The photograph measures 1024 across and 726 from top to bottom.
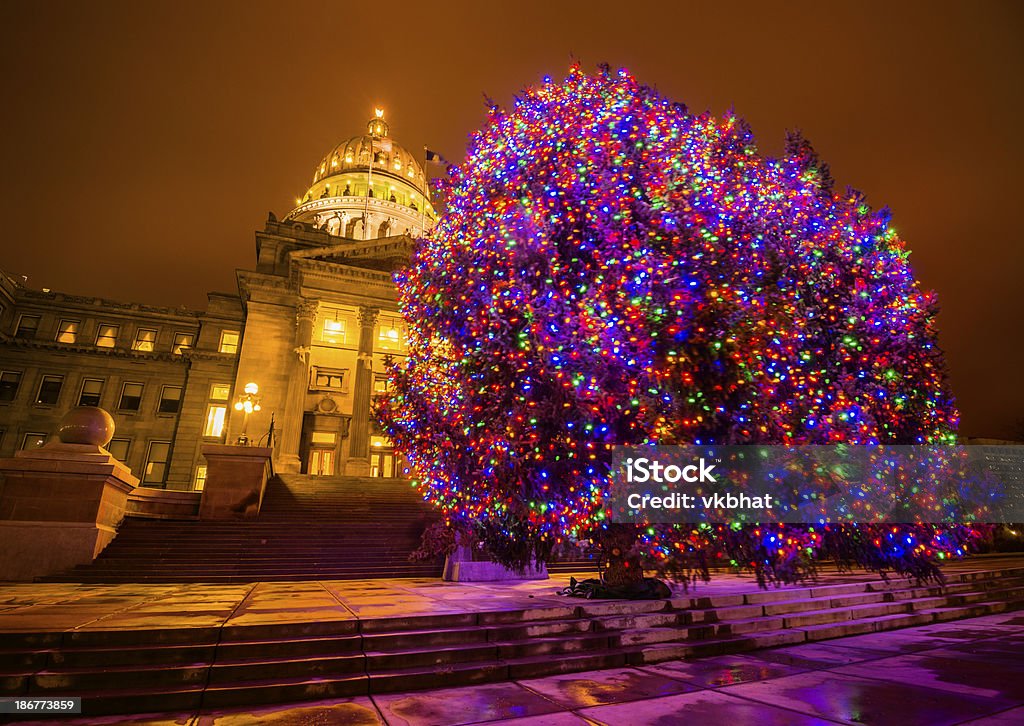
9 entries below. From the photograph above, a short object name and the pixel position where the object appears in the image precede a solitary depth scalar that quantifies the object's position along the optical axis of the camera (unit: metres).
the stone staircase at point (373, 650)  5.06
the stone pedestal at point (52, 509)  11.91
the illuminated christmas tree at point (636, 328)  8.00
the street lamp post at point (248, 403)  20.45
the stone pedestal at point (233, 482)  17.23
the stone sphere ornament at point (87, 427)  13.30
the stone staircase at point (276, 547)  12.73
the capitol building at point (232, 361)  33.81
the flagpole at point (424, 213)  80.46
